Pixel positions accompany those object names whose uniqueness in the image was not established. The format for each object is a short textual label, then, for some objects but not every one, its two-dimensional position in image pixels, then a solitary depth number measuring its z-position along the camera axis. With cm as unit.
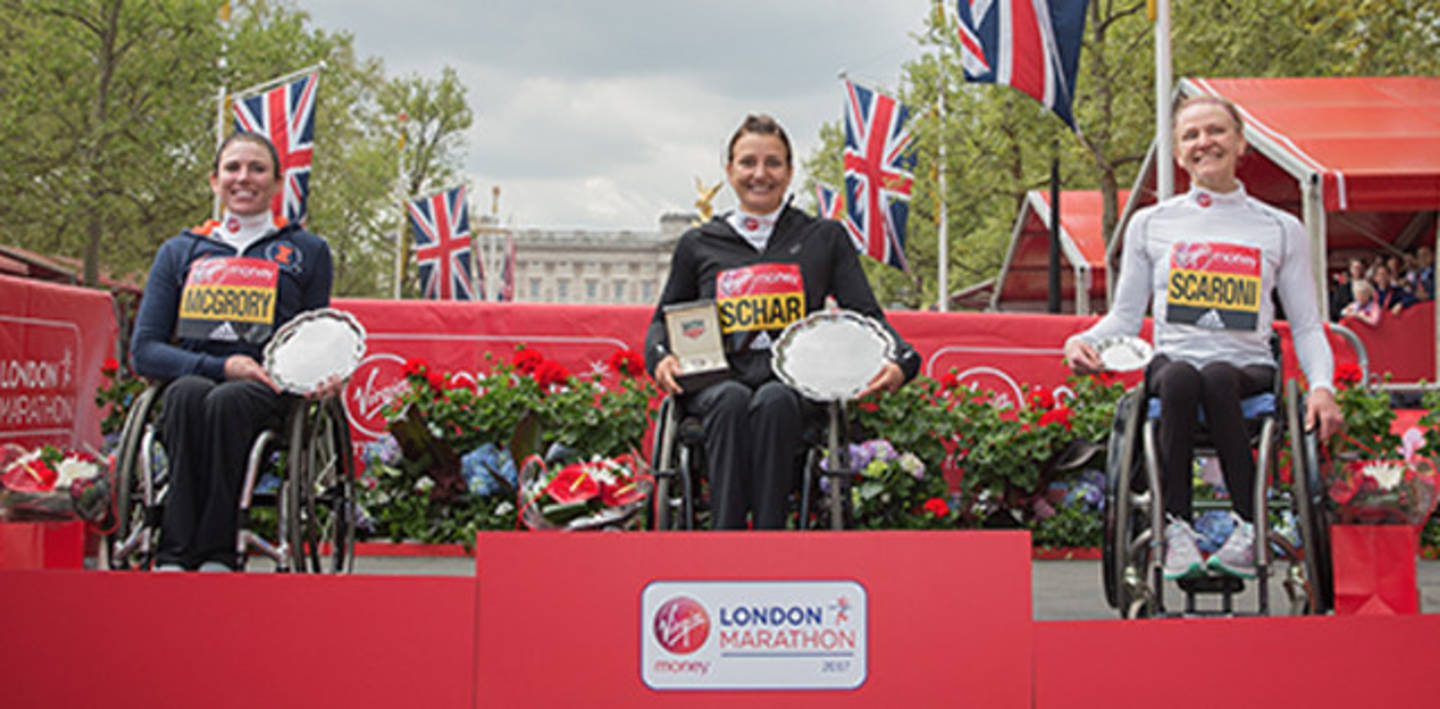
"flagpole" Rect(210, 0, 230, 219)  2016
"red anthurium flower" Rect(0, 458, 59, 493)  313
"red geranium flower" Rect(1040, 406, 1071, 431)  598
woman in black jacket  317
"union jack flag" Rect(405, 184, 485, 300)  2456
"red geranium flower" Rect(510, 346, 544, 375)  594
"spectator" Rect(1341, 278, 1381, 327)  1072
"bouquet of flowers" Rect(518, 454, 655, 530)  277
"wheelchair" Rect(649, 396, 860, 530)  319
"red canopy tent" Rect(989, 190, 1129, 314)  2139
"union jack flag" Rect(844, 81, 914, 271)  1694
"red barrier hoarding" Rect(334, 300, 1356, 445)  704
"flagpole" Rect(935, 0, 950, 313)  2219
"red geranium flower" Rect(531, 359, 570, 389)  589
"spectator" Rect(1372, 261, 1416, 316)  1071
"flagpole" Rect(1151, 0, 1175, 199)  1084
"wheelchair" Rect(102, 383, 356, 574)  331
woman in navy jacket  329
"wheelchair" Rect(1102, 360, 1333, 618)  301
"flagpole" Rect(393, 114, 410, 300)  3419
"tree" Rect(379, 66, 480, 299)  3819
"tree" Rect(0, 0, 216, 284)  2323
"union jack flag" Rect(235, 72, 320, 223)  1549
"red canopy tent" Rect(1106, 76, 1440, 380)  1012
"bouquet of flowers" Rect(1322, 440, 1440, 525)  313
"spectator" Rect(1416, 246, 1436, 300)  1111
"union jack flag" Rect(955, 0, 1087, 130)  969
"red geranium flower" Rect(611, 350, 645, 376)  586
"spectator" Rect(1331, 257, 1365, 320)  1140
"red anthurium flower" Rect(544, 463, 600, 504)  279
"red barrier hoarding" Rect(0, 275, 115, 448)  589
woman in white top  309
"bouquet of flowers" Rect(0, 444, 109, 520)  311
